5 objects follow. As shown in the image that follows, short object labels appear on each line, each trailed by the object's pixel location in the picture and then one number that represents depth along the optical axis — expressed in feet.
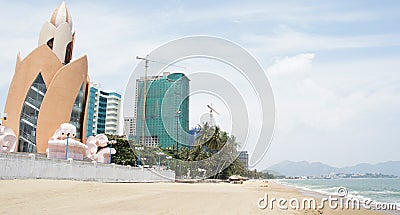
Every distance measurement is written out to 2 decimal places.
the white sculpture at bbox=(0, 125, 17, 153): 67.56
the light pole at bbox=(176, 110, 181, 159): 106.50
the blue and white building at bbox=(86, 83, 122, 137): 297.94
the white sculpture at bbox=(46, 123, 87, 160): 69.10
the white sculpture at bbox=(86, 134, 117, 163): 82.84
